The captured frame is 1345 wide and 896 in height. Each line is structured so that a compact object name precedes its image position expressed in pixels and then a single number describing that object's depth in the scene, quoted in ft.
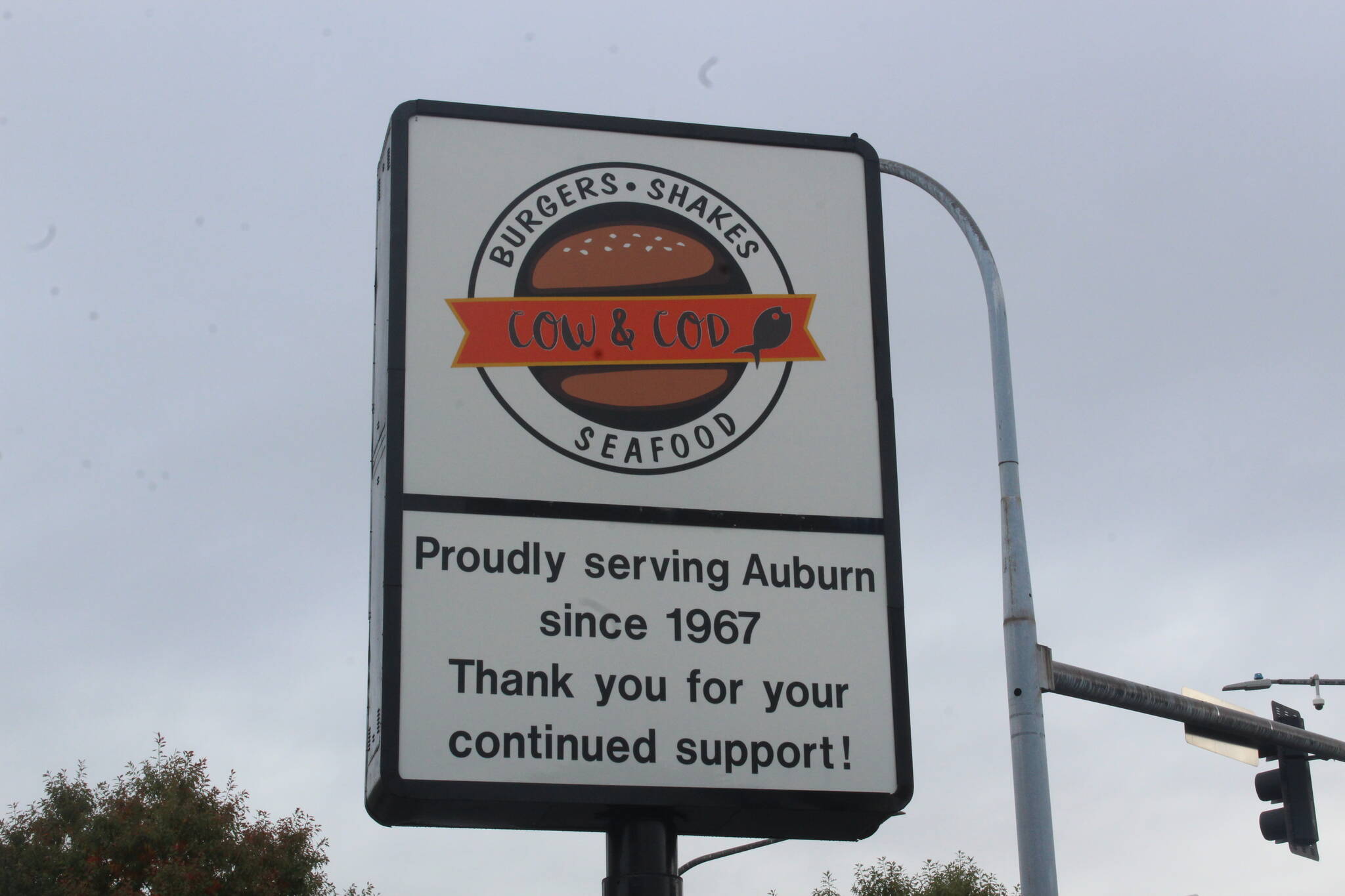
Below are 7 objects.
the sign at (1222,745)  35.42
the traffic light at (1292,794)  38.75
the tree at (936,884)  121.39
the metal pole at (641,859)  17.21
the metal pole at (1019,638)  26.86
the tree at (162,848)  89.20
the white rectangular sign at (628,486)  17.20
